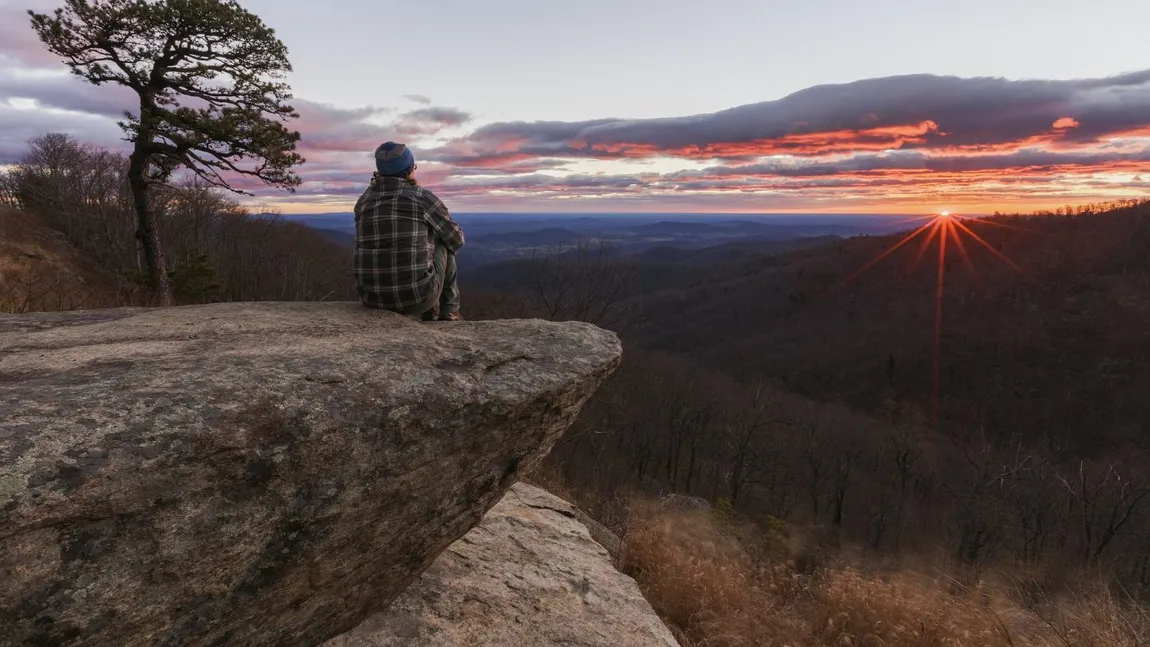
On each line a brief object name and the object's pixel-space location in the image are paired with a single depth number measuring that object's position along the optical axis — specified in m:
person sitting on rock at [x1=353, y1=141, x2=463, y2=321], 5.11
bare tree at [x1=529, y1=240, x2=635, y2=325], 21.34
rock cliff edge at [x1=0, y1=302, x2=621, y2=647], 2.53
